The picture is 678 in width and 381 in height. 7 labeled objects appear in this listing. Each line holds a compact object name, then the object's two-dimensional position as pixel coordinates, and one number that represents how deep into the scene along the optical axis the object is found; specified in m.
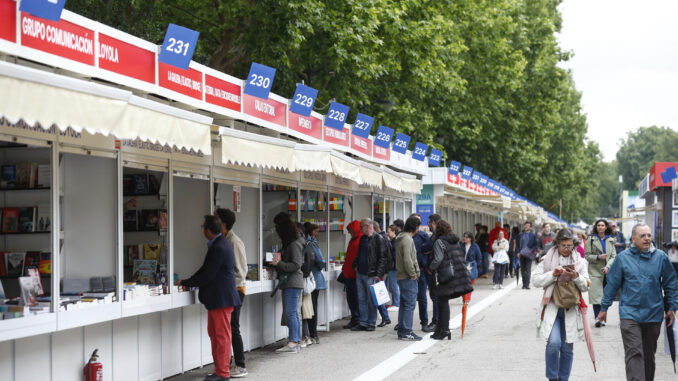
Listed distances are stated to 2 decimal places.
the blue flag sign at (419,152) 22.64
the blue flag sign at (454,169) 25.82
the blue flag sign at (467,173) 29.48
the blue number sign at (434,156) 25.17
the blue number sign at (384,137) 18.69
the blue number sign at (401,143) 20.20
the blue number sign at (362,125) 16.72
